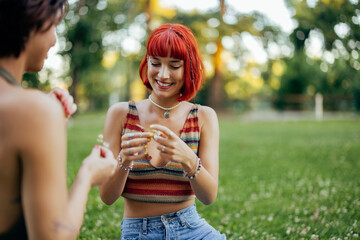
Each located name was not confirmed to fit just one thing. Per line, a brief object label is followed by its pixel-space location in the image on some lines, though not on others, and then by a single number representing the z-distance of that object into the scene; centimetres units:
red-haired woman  242
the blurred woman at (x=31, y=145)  126
